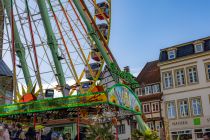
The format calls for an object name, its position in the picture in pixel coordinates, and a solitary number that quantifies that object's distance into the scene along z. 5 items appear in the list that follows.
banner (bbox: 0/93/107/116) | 11.35
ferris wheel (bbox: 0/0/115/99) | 17.18
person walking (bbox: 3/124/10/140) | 9.79
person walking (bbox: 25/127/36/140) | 12.25
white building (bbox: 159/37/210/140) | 27.84
